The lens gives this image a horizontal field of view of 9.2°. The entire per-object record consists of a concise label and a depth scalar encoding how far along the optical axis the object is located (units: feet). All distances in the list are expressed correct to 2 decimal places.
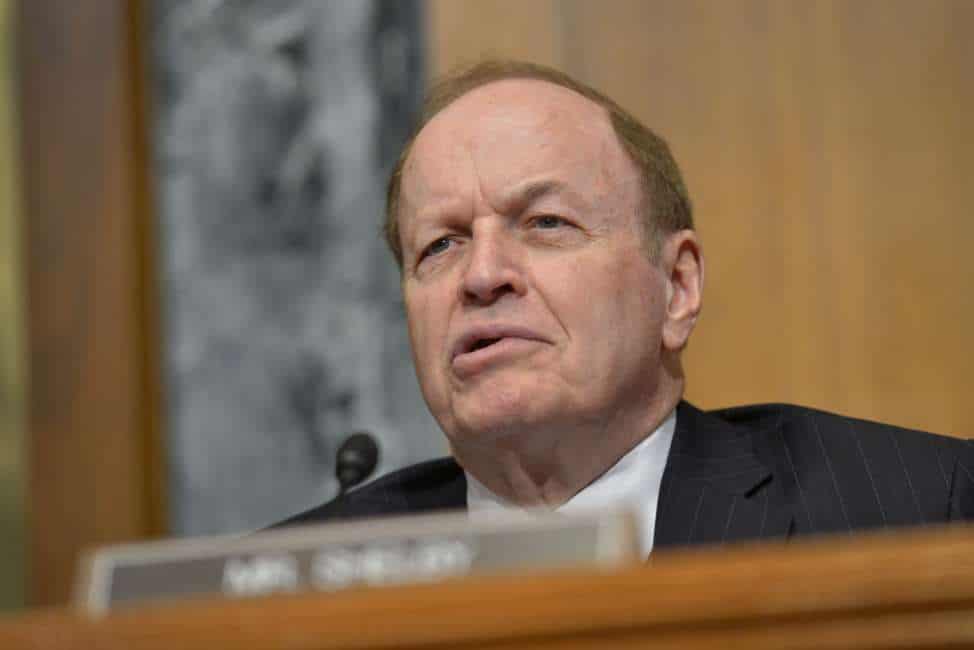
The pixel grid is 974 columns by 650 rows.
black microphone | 10.81
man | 10.65
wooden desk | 8.20
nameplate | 9.49
